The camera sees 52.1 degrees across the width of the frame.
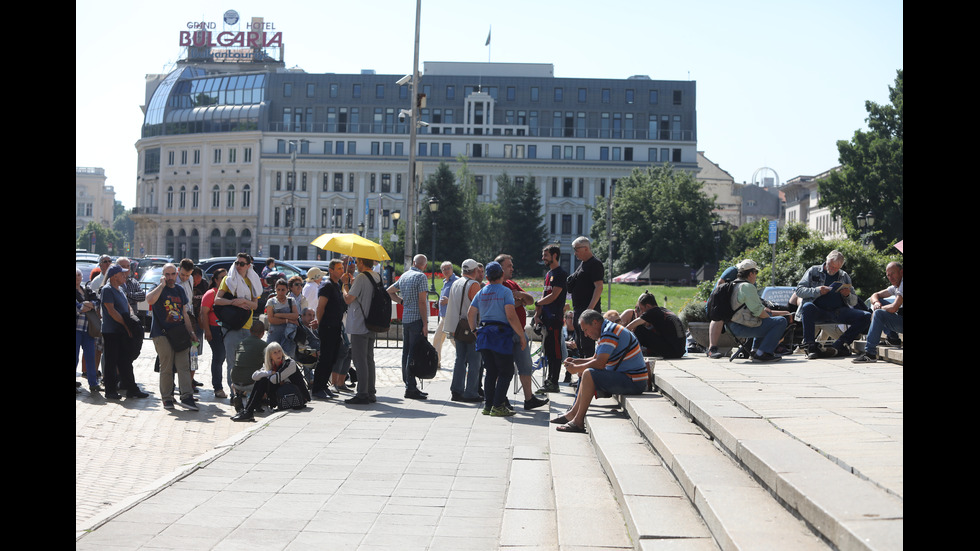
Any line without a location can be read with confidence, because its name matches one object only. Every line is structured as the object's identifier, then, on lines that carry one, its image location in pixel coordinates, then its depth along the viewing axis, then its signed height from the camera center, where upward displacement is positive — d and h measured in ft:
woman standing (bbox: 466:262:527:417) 35.29 -2.33
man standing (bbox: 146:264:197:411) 39.29 -2.90
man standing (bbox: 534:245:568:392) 39.47 -1.62
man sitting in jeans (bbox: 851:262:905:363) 39.37 -2.11
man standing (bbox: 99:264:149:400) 40.63 -3.22
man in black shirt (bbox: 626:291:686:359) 42.52 -2.85
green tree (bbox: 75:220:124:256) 490.08 +9.13
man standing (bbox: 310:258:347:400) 40.65 -2.90
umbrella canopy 41.55 +0.55
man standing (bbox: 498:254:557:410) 38.22 -3.85
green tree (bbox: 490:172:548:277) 298.23 +10.16
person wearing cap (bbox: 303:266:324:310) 50.07 -1.54
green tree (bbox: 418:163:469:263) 271.08 +11.40
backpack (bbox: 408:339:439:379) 40.50 -4.03
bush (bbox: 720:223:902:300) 69.31 +0.34
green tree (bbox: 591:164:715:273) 252.83 +10.48
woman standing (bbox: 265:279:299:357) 41.78 -2.47
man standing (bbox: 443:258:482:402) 41.29 -2.87
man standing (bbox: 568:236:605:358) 39.37 -0.66
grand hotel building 334.65 +41.36
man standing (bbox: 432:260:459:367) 49.55 -1.66
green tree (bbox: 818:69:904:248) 166.84 +15.65
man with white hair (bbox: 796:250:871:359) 42.45 -1.67
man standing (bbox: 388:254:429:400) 40.63 -1.88
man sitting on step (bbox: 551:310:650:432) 31.71 -3.40
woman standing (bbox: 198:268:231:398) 43.27 -3.26
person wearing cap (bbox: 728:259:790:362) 41.98 -2.31
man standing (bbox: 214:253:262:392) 41.06 -1.49
